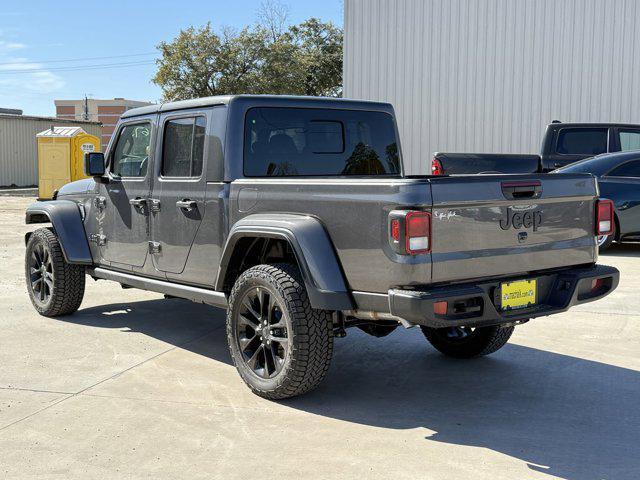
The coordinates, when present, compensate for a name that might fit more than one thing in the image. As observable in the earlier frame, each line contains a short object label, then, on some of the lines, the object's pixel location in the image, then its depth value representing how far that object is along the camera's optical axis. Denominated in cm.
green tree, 4638
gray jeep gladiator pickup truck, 408
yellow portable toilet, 2480
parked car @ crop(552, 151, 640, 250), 1107
